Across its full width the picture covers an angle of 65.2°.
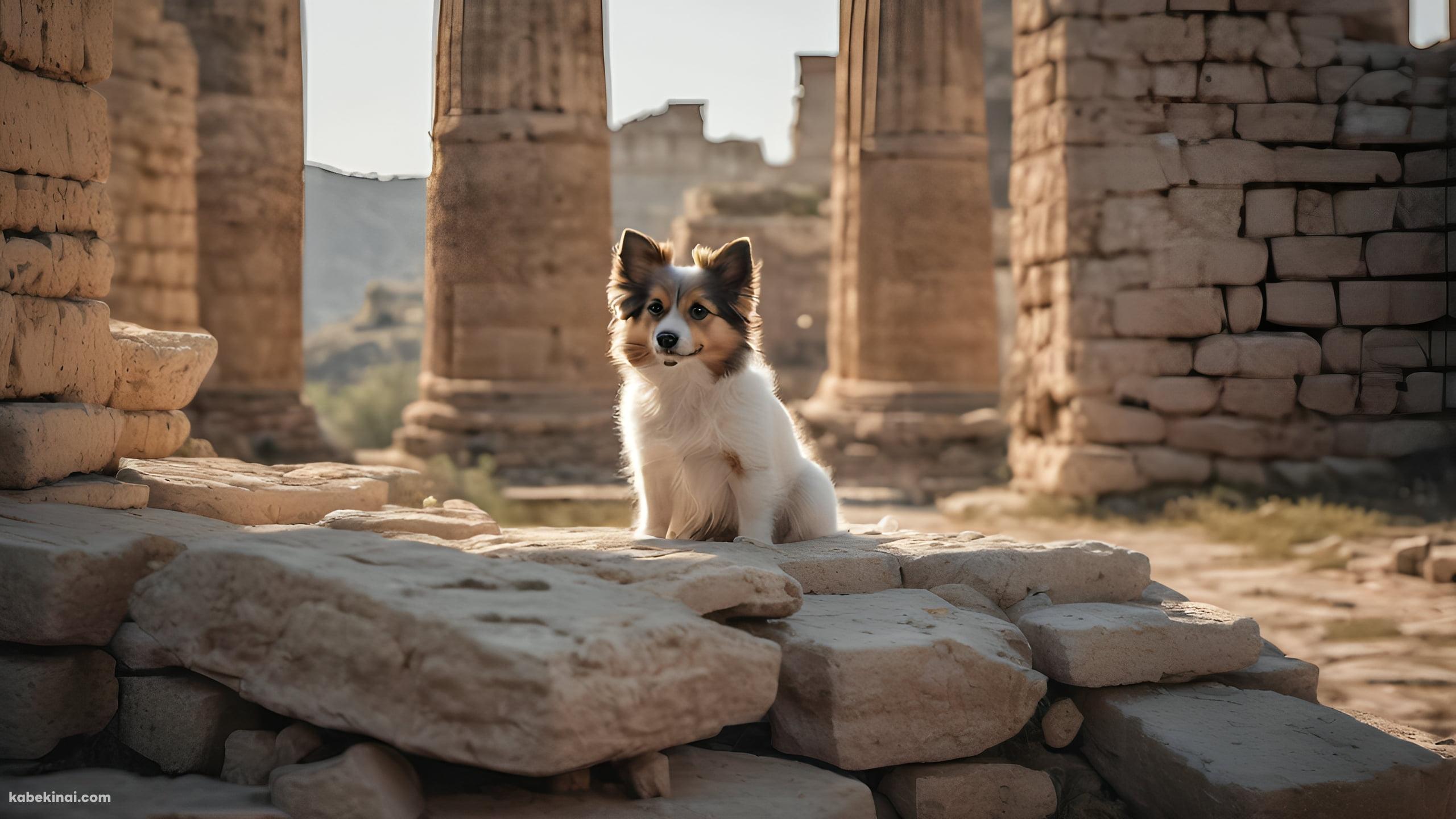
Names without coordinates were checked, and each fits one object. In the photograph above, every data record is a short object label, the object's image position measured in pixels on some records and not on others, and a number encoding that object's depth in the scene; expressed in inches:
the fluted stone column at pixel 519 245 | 438.0
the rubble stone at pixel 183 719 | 119.6
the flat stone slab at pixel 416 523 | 160.4
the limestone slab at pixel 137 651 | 123.9
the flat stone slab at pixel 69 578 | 118.7
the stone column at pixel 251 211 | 475.8
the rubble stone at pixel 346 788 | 104.2
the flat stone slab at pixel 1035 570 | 161.8
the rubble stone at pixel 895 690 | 129.3
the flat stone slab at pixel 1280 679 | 155.3
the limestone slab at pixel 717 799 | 112.6
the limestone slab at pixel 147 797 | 103.9
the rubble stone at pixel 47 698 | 120.3
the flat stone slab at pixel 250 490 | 169.2
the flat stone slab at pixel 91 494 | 151.7
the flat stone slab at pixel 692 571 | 129.0
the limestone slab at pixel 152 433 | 191.0
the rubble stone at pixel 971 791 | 132.4
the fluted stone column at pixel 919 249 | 494.6
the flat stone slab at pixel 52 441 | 149.5
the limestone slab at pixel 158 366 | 185.0
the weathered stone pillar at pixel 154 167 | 426.9
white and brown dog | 154.2
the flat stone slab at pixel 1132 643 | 143.0
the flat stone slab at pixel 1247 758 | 123.1
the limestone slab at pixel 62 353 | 158.4
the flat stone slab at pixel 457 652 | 102.4
